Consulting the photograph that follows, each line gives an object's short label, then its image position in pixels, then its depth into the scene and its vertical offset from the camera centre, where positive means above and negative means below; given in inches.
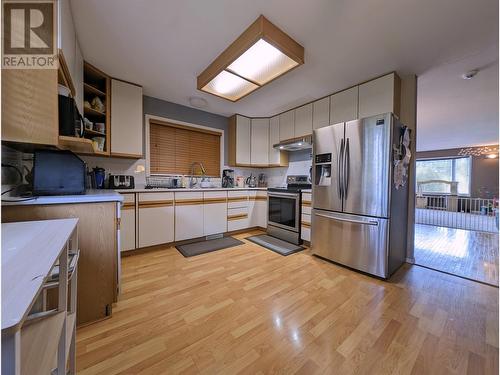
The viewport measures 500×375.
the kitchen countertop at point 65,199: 42.6 -3.9
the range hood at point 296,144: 126.3 +28.7
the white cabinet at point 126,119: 98.5 +33.7
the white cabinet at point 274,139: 147.3 +35.6
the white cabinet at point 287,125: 134.3 +42.8
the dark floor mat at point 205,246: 102.7 -35.2
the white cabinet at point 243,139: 146.8 +34.9
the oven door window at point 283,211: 119.6 -16.5
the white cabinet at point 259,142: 153.3 +34.2
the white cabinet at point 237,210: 132.1 -17.8
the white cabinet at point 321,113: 112.5 +43.3
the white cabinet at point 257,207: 143.3 -16.3
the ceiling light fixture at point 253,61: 63.0 +47.1
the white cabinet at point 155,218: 99.4 -18.1
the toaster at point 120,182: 102.9 +0.9
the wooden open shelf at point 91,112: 90.2 +34.1
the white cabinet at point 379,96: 88.8 +42.9
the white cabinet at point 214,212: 120.9 -17.5
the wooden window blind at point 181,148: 122.7 +24.6
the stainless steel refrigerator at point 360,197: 78.0 -5.0
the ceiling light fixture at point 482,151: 259.0 +49.4
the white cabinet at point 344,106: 100.2 +43.0
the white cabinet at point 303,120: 122.8 +42.2
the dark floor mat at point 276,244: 107.0 -35.2
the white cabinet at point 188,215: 110.3 -18.0
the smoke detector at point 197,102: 119.3 +52.6
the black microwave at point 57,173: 52.3 +2.7
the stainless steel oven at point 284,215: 117.0 -18.9
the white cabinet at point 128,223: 94.7 -19.5
